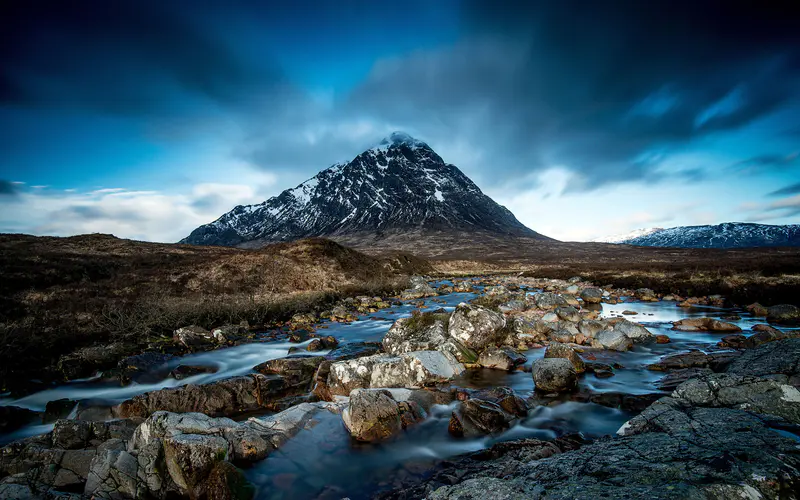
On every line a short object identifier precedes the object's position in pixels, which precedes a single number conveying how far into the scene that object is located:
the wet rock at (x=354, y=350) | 15.20
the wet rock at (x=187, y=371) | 13.78
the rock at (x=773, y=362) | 7.54
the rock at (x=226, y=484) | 6.29
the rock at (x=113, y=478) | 6.13
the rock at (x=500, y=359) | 13.22
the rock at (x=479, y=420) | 8.69
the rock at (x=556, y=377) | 10.73
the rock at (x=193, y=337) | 17.42
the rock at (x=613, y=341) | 14.80
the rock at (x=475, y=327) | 14.89
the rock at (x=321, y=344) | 17.00
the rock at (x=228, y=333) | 18.48
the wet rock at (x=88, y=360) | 13.72
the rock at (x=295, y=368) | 12.57
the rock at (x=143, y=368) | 13.39
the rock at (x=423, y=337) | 13.68
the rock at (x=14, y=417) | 9.78
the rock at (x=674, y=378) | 10.55
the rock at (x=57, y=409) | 10.53
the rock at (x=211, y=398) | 10.23
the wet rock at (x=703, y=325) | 17.00
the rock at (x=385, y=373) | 11.17
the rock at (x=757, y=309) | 20.01
